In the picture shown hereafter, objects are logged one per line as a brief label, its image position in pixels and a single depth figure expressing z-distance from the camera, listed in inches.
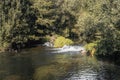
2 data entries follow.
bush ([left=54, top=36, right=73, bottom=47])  2045.3
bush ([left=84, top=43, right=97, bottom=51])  1628.5
